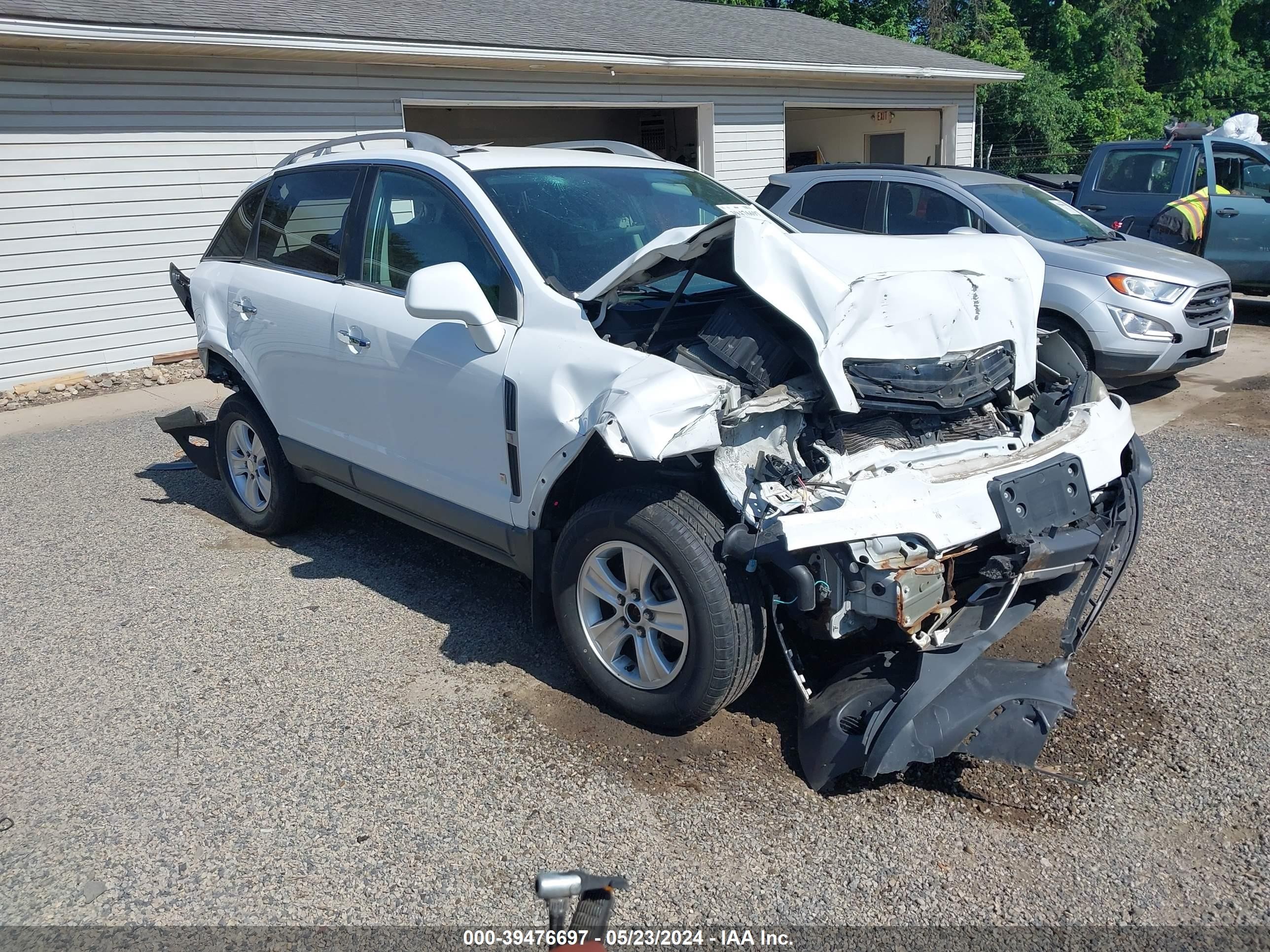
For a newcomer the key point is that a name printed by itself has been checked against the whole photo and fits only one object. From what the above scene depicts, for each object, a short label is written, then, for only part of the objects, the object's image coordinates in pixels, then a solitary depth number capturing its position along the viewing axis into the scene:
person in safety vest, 10.86
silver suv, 7.72
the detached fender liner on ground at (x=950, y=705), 3.10
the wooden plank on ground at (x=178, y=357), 10.98
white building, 9.89
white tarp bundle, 12.52
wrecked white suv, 3.17
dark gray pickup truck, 10.95
